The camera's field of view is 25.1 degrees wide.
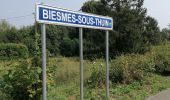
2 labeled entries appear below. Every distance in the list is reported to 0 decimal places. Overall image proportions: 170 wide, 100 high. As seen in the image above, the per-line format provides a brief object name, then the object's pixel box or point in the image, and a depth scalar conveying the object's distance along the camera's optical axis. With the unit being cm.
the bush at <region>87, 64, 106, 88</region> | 1248
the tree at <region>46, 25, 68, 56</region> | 4656
